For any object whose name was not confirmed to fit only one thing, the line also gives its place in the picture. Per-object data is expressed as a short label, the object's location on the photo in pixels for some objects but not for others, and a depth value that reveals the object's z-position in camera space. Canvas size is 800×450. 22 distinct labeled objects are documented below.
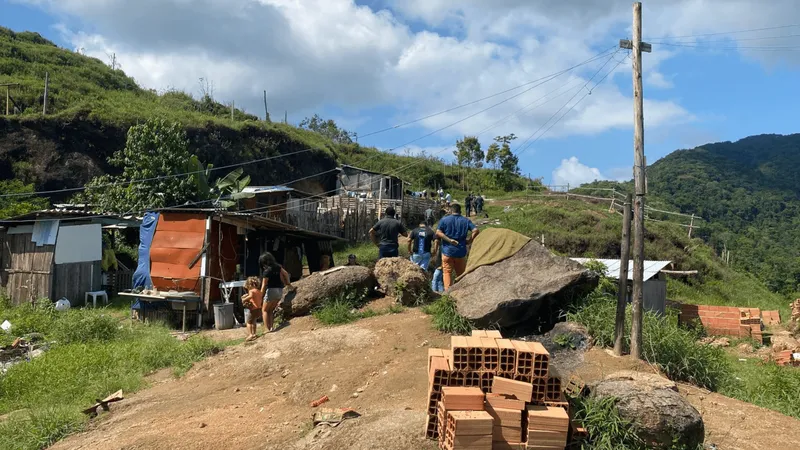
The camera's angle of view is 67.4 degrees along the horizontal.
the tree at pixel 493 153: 54.12
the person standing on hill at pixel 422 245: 12.13
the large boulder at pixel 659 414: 5.43
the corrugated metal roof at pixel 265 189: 24.53
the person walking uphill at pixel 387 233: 12.28
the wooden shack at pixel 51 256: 16.06
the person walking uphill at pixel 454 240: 10.38
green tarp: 9.51
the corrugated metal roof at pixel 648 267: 15.37
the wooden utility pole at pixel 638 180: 7.91
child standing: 10.47
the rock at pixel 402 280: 10.72
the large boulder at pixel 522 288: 8.55
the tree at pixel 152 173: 20.97
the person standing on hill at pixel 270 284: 10.79
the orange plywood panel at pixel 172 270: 13.43
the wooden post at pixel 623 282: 7.98
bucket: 12.41
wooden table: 12.74
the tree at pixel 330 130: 52.16
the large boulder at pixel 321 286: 11.02
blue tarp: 13.88
